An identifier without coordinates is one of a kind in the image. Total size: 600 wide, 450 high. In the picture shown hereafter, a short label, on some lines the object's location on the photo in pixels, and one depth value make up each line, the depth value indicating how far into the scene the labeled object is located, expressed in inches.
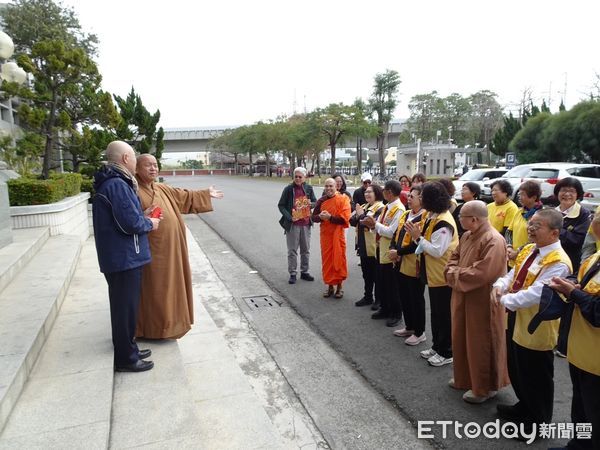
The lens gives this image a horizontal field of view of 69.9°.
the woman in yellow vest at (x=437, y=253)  150.4
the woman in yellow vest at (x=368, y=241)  220.8
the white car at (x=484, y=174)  810.8
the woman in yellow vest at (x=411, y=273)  170.7
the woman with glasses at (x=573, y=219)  184.1
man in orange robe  239.9
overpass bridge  2677.2
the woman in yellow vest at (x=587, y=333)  90.8
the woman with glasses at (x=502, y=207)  212.5
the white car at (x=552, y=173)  591.2
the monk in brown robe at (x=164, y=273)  149.6
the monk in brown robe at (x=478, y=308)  125.2
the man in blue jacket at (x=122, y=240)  125.4
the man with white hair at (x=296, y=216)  268.7
